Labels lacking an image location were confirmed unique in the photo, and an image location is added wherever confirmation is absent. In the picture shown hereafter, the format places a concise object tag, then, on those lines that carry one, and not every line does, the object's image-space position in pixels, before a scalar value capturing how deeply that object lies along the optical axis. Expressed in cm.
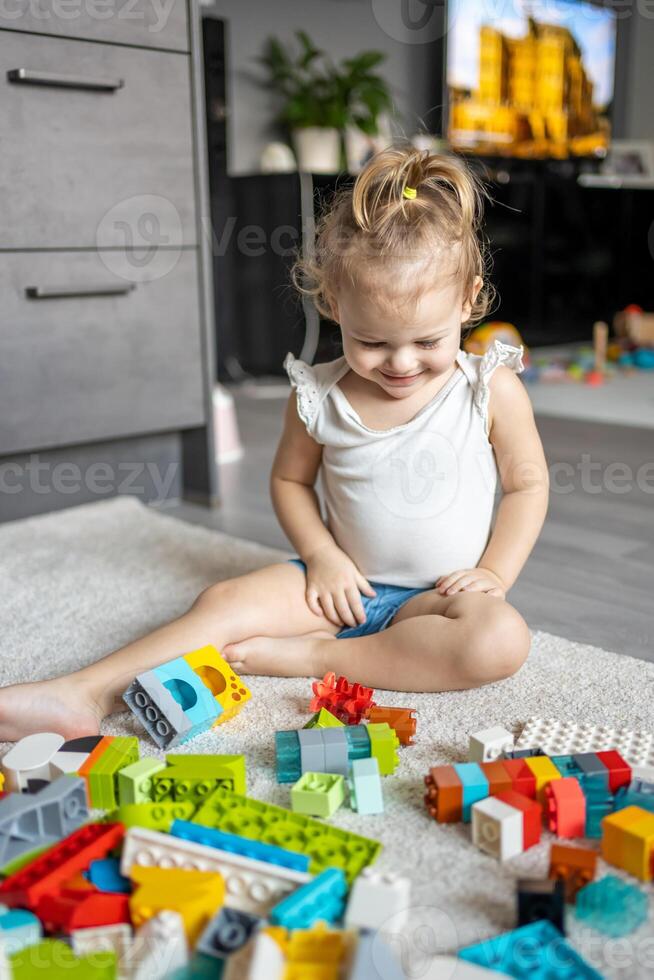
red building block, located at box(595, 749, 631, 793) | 71
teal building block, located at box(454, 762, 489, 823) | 70
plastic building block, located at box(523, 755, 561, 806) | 70
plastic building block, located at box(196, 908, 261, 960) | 55
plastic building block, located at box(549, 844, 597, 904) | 61
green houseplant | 326
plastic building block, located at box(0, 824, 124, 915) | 59
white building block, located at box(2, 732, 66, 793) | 74
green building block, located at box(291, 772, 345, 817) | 71
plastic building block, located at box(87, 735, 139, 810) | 72
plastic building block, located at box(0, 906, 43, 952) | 55
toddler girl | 90
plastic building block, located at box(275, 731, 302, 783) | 76
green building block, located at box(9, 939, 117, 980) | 53
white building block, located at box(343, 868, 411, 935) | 57
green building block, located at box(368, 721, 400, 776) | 77
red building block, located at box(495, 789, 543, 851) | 67
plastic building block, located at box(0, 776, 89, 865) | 65
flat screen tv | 386
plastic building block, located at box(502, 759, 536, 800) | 70
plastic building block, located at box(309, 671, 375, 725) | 87
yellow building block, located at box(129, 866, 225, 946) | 57
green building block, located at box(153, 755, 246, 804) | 71
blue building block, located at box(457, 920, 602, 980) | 54
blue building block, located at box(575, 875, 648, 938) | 59
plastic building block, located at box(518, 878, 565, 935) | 58
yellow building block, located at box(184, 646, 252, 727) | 89
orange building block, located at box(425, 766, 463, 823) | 70
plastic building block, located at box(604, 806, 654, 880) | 63
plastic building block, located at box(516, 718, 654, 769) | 77
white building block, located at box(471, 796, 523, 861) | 66
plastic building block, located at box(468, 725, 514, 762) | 77
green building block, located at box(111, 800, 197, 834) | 66
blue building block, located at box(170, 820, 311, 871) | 61
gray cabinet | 148
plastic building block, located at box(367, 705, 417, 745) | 83
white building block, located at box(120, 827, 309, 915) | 60
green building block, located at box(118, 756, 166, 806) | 71
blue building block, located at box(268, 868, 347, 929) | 56
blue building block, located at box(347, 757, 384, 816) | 72
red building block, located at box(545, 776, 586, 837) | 68
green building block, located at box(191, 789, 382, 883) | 63
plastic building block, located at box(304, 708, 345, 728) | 83
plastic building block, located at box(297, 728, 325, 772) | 75
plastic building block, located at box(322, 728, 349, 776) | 76
